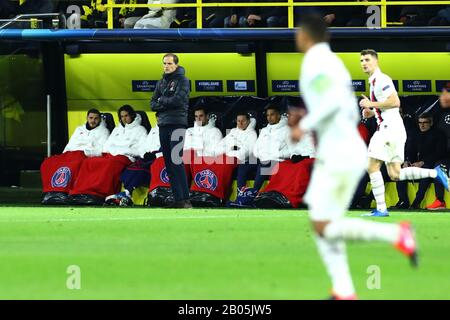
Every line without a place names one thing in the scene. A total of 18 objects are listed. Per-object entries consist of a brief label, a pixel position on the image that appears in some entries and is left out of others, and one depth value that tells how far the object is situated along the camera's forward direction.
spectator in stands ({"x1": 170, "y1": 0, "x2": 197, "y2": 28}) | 21.61
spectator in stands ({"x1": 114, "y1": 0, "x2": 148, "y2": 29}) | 21.80
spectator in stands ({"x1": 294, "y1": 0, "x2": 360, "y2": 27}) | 20.64
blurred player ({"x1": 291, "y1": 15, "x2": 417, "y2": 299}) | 8.32
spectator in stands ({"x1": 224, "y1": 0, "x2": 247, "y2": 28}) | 21.06
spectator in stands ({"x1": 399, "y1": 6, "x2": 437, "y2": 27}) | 20.59
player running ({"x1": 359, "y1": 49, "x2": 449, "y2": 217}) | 16.73
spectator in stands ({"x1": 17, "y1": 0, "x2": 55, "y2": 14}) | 23.31
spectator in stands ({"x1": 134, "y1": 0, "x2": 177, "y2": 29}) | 21.30
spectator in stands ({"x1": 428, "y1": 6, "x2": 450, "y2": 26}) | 20.28
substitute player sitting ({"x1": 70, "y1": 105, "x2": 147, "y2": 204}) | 20.42
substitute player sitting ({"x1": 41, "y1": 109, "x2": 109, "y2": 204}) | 20.66
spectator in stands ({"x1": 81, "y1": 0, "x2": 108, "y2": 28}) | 22.18
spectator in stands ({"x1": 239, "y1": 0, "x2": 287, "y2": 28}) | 20.91
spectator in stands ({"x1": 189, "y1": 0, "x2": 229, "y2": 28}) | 21.34
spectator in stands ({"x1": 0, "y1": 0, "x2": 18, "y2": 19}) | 23.81
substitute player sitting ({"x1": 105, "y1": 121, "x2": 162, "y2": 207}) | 20.31
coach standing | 18.08
